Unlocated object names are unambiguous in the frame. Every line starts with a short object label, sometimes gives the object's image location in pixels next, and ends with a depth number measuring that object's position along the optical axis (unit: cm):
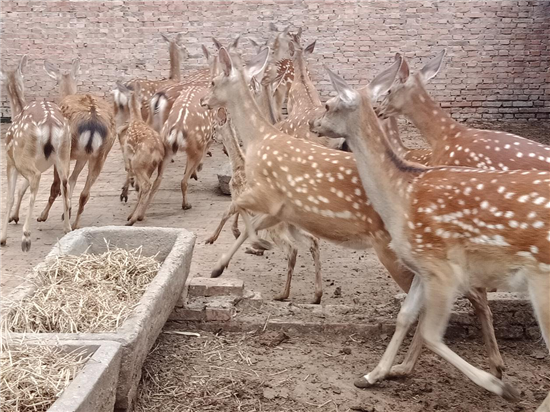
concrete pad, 489
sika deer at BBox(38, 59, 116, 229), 710
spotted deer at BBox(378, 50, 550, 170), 462
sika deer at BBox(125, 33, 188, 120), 921
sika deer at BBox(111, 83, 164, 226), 734
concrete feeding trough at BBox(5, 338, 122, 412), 272
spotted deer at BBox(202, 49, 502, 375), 423
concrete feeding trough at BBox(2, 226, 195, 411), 334
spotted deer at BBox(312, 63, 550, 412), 335
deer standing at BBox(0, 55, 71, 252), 654
